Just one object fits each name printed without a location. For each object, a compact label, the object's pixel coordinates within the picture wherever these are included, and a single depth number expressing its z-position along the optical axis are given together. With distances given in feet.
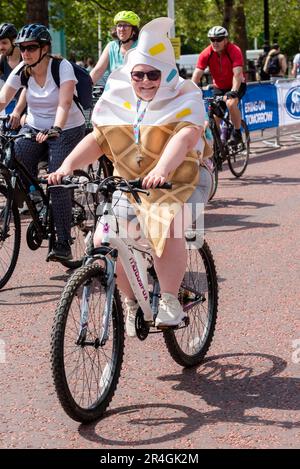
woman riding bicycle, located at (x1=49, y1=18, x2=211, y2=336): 16.17
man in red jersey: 41.27
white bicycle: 14.56
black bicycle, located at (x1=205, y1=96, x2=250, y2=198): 40.47
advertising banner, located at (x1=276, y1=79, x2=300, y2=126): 57.67
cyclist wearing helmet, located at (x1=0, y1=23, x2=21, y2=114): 35.65
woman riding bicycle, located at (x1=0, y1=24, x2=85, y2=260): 24.40
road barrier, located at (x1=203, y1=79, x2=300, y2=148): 54.24
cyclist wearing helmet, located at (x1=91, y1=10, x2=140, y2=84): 33.34
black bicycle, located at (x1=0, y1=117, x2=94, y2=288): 23.68
